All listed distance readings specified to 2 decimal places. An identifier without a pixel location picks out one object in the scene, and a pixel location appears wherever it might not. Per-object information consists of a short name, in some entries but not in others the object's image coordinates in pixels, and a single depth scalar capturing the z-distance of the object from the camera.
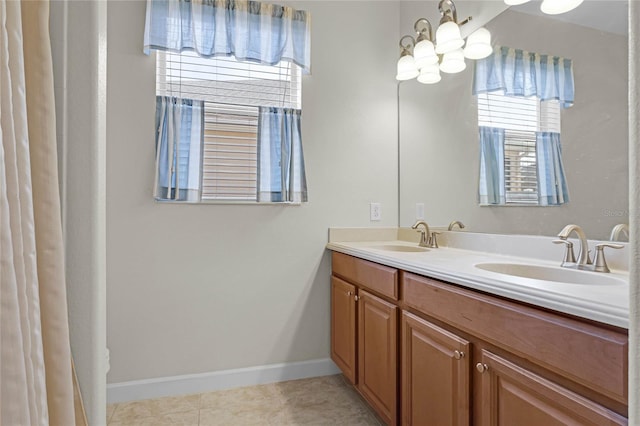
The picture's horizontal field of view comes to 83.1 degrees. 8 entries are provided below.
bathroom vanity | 0.77
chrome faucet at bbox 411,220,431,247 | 2.09
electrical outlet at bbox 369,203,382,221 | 2.46
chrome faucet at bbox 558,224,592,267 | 1.25
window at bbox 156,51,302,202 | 2.08
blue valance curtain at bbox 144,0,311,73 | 2.01
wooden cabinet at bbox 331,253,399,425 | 1.58
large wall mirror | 1.26
